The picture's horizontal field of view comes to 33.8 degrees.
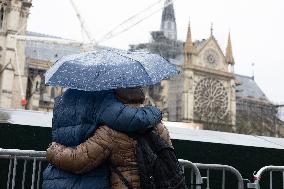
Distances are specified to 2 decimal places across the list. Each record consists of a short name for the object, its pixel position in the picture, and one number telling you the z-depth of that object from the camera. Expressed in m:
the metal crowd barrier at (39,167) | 4.47
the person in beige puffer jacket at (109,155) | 3.02
